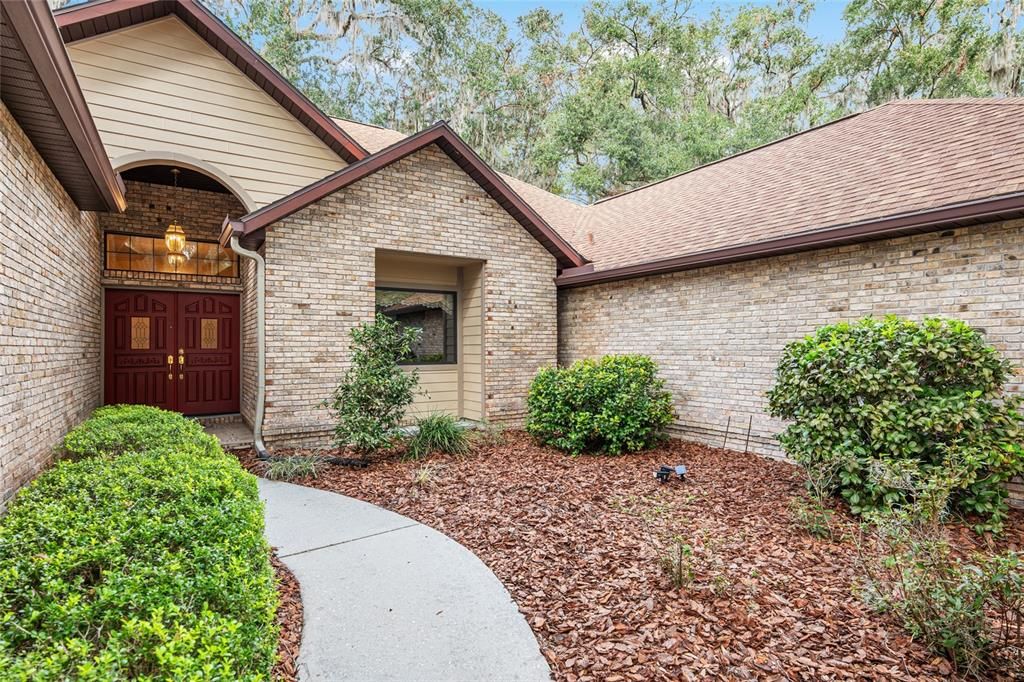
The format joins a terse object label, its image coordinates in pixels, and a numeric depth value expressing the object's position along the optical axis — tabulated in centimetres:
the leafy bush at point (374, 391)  629
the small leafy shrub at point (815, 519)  404
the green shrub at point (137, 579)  150
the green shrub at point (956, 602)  241
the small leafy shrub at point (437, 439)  666
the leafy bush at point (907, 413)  423
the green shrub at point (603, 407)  682
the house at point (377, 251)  479
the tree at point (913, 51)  1579
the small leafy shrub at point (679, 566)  317
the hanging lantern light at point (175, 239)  797
